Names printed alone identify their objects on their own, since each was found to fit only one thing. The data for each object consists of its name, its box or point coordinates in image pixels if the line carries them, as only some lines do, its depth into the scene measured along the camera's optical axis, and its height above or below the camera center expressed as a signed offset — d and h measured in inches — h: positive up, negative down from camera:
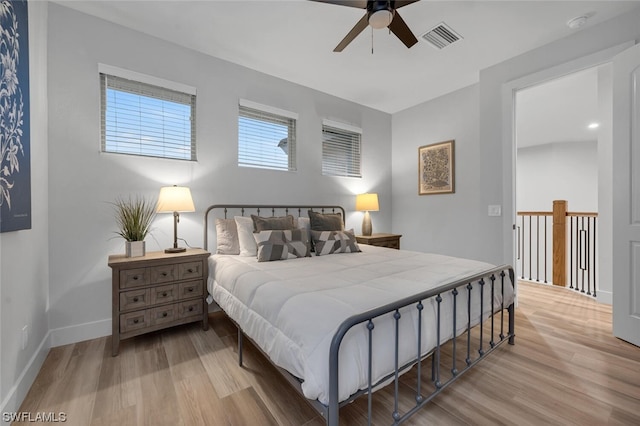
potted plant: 93.4 -2.9
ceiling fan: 69.9 +54.8
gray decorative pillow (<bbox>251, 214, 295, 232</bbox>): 110.7 -4.7
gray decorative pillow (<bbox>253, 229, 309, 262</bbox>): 98.0 -12.3
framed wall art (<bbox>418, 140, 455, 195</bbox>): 159.9 +26.7
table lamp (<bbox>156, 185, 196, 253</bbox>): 98.5 +4.1
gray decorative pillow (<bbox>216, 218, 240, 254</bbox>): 110.7 -10.8
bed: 46.3 -20.9
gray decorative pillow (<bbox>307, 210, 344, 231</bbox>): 125.3 -4.9
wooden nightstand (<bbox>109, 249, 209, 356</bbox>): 85.7 -27.5
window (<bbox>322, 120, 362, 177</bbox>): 162.4 +39.7
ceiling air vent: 103.0 +70.6
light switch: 127.6 +0.5
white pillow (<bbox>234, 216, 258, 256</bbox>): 107.2 -11.0
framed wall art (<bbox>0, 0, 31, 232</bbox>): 54.4 +21.1
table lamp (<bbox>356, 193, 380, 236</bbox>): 163.5 +3.4
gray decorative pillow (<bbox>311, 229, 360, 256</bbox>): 113.5 -13.4
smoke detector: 96.8 +70.3
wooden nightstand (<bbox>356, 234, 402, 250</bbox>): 155.6 -17.1
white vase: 92.0 -12.5
